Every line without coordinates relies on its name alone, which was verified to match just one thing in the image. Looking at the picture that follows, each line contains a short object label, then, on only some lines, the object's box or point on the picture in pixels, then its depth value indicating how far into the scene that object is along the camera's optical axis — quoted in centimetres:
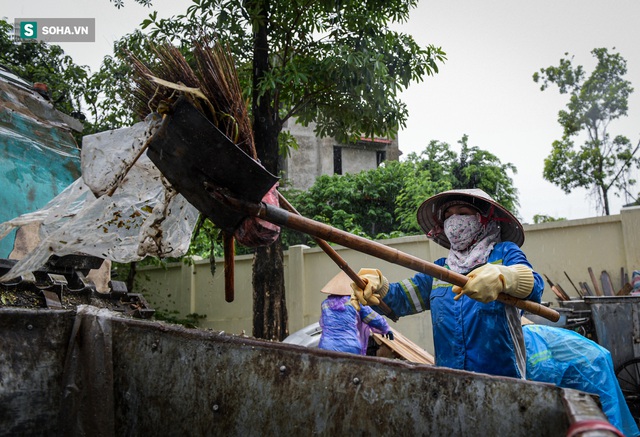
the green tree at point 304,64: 642
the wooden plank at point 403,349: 569
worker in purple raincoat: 541
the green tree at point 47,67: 1018
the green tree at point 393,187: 1505
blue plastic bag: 341
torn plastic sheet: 264
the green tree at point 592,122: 1828
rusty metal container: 193
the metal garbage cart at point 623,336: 539
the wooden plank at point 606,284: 737
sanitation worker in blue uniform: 269
